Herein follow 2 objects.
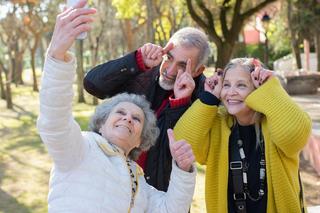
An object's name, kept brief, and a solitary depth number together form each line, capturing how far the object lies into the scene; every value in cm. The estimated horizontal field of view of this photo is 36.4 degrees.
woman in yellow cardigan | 243
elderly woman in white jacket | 185
